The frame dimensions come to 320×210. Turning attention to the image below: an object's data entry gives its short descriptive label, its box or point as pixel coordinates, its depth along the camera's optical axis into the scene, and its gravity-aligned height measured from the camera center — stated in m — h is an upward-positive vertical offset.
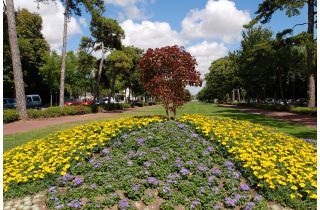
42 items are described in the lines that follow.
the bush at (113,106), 25.68 -0.89
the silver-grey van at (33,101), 26.59 -0.06
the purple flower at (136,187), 3.55 -1.45
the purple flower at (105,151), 4.69 -1.12
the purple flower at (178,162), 4.19 -1.25
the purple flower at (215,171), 4.11 -1.40
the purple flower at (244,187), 3.75 -1.55
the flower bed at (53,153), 3.99 -1.17
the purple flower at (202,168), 4.11 -1.33
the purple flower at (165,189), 3.57 -1.50
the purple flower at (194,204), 3.30 -1.63
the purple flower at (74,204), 3.30 -1.58
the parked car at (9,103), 24.43 -0.23
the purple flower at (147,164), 4.15 -1.25
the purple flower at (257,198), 3.48 -1.64
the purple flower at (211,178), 3.85 -1.44
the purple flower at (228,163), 4.31 -1.32
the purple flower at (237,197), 3.51 -1.62
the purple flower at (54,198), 3.50 -1.57
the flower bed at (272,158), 3.63 -1.27
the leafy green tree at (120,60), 23.91 +4.31
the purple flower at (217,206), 3.35 -1.68
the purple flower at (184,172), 4.00 -1.36
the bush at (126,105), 30.90 -0.92
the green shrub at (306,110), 16.26 -1.14
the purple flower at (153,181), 3.73 -1.42
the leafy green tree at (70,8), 18.59 +7.85
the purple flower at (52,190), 3.68 -1.52
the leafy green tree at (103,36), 23.65 +7.09
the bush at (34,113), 15.15 -0.90
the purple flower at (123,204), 3.29 -1.59
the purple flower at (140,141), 4.86 -0.95
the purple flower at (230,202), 3.41 -1.65
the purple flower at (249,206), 3.34 -1.68
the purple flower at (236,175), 4.01 -1.44
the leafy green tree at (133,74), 26.51 +3.66
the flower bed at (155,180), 3.44 -1.43
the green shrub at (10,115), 13.37 -0.90
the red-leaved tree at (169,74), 6.73 +0.78
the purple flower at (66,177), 3.94 -1.40
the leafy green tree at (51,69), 30.02 +4.36
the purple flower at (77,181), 3.77 -1.42
